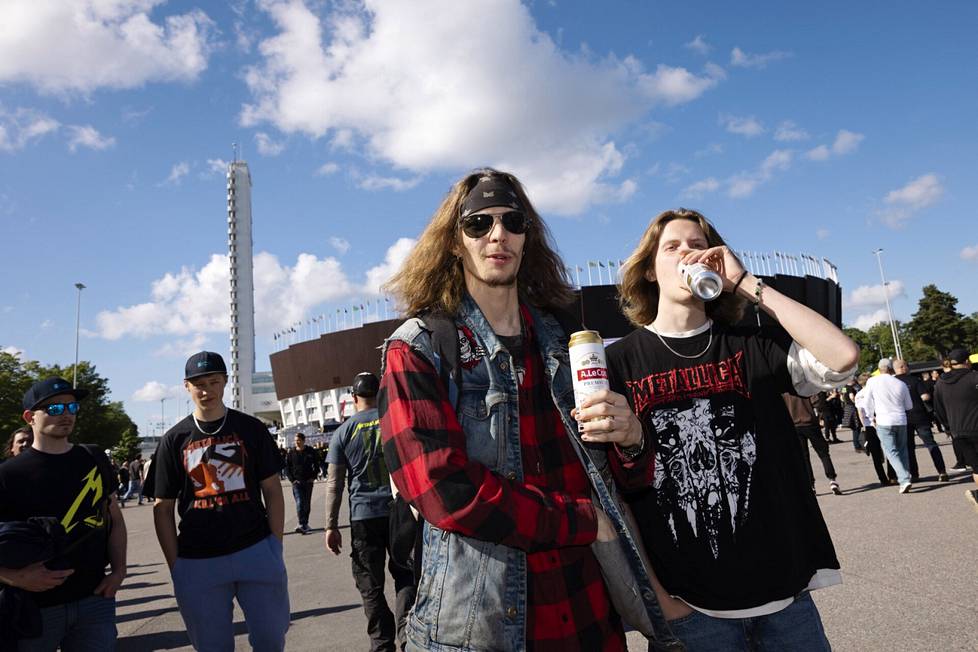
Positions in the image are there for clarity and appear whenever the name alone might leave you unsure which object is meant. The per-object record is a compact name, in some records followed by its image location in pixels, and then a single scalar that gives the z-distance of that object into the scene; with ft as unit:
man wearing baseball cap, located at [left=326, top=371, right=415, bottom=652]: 16.10
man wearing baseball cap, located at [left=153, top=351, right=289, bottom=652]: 12.55
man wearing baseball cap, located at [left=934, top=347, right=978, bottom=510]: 27.14
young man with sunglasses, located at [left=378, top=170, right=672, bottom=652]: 5.54
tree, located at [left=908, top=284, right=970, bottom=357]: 223.10
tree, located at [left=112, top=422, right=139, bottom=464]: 274.13
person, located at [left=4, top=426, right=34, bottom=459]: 21.00
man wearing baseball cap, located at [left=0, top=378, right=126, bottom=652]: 11.54
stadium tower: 382.22
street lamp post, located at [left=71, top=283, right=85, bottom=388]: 215.43
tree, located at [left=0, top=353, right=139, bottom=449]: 141.83
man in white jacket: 32.89
